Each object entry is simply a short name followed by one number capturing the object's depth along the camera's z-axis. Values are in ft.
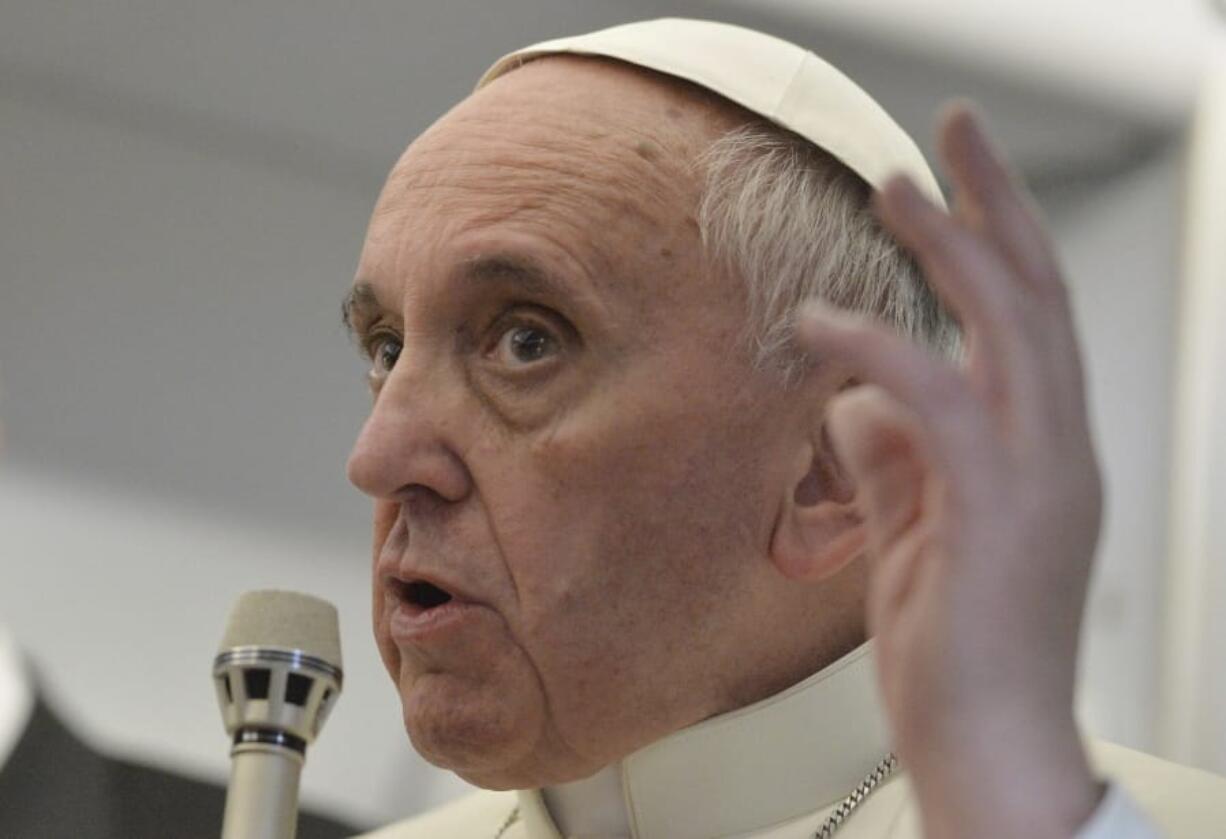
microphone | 13.66
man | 14.48
